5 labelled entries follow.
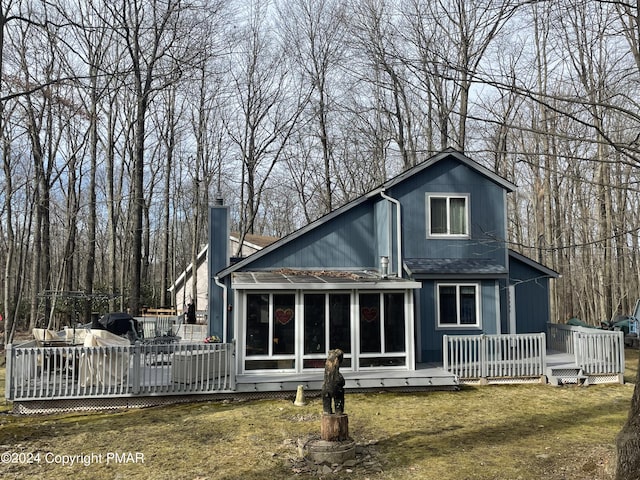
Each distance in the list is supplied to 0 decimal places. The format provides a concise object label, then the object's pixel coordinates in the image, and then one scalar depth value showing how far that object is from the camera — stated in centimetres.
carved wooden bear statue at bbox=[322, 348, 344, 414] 776
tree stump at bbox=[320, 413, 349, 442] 752
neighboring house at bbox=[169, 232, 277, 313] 3247
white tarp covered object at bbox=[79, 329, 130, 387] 1077
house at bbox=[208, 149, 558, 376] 1278
